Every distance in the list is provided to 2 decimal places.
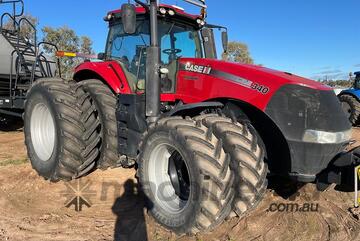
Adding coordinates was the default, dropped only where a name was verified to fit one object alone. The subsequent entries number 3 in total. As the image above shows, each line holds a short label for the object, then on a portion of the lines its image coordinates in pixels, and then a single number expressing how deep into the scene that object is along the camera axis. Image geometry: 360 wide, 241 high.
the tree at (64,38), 31.77
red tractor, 3.49
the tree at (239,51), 37.65
